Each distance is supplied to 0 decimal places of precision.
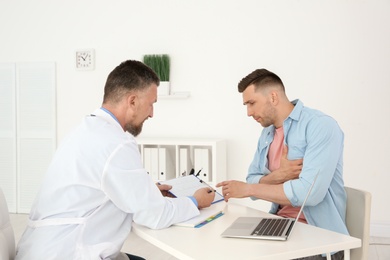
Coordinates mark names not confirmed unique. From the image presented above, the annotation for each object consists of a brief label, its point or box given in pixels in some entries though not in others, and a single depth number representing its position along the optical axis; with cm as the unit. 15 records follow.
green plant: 468
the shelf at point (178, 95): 467
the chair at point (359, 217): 184
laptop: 148
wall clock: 502
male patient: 192
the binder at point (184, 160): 443
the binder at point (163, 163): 448
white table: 134
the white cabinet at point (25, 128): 521
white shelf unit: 432
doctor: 156
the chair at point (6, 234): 157
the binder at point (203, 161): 433
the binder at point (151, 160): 451
